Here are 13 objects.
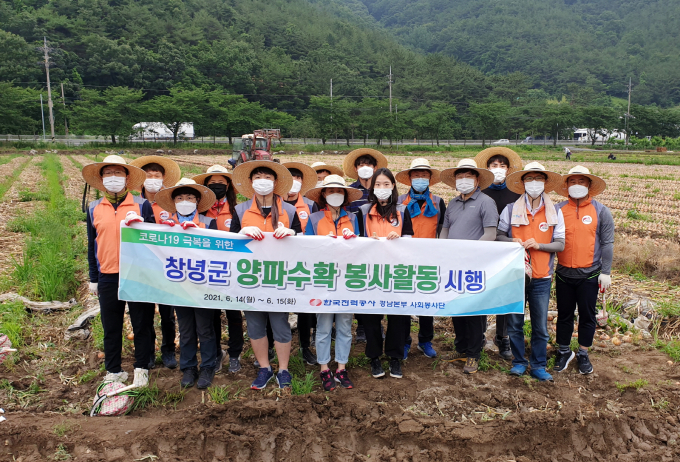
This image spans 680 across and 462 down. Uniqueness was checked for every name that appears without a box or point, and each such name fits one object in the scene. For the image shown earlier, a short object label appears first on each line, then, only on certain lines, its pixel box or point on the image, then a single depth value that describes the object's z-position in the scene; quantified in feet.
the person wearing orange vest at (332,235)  14.53
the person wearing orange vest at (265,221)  14.57
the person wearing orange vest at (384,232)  14.89
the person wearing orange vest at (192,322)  14.76
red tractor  78.28
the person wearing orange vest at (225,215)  16.10
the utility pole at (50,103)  161.36
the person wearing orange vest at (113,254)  14.34
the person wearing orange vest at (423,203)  15.99
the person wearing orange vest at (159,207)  15.79
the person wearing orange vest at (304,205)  16.85
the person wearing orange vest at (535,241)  14.92
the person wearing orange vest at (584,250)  15.02
